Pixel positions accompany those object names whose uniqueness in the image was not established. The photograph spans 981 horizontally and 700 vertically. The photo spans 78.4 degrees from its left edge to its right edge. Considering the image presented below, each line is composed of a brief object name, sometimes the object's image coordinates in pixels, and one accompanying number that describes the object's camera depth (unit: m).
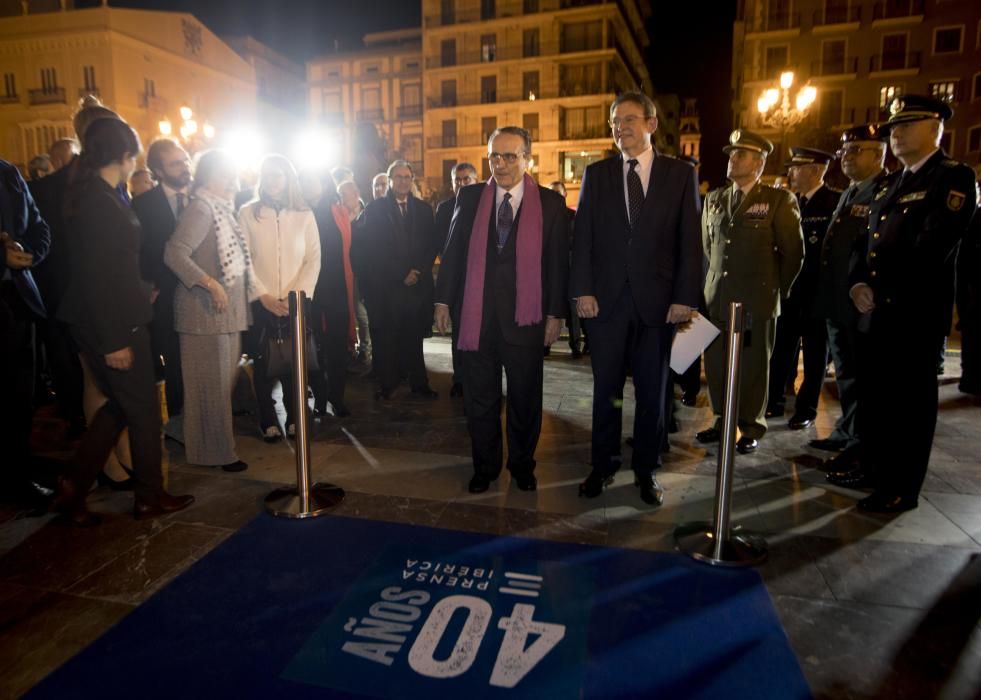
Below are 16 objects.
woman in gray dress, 3.63
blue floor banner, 2.00
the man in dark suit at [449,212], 5.86
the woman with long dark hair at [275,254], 4.25
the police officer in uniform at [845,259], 4.44
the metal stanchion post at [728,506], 2.80
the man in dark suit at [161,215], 4.01
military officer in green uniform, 4.32
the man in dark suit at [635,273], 3.34
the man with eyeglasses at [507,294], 3.55
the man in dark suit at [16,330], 3.39
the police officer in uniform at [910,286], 3.24
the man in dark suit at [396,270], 5.75
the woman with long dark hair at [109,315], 2.94
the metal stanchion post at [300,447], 3.24
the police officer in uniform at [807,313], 5.09
